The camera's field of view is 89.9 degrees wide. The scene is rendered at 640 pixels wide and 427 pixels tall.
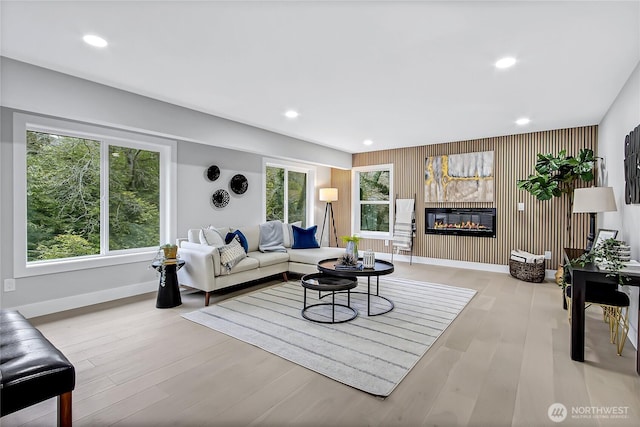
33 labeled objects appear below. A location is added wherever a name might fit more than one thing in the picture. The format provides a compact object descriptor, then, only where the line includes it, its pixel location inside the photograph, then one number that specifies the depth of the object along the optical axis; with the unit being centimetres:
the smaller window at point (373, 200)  727
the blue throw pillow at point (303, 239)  549
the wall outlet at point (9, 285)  321
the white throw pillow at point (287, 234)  563
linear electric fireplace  588
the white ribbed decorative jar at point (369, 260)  369
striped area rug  238
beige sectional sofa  393
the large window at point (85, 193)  343
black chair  250
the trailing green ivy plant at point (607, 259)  232
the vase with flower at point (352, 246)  388
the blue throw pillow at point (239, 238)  464
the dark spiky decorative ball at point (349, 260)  376
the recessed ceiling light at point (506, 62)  273
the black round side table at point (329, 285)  317
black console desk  246
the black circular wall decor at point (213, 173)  503
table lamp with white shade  324
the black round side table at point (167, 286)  374
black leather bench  137
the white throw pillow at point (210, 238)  428
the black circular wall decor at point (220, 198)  513
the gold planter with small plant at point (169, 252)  382
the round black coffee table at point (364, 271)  345
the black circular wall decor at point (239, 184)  542
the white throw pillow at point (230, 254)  405
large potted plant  458
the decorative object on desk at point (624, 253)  256
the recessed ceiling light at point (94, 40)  242
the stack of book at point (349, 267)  362
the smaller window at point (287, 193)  641
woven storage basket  496
